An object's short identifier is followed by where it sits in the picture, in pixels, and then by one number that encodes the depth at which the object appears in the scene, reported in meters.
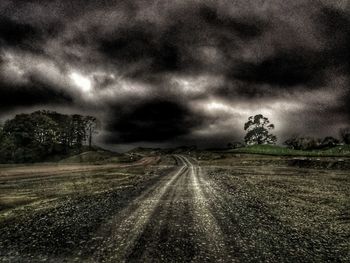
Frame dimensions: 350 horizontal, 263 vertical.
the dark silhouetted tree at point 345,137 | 111.91
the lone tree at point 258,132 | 132.00
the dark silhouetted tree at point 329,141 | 100.75
